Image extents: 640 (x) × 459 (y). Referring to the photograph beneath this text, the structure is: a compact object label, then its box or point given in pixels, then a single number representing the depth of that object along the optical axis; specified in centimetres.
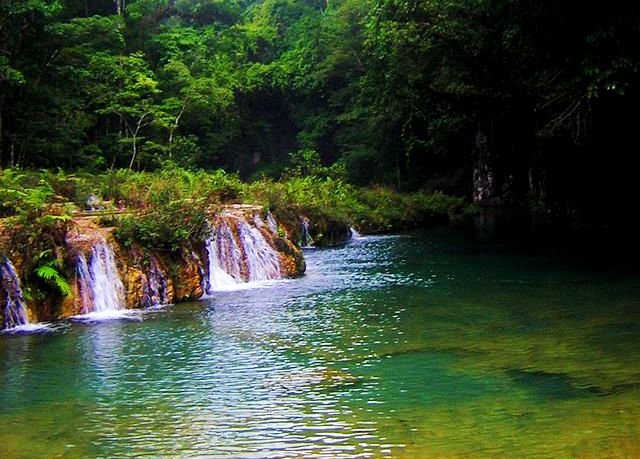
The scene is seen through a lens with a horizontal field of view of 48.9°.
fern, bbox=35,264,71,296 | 1252
